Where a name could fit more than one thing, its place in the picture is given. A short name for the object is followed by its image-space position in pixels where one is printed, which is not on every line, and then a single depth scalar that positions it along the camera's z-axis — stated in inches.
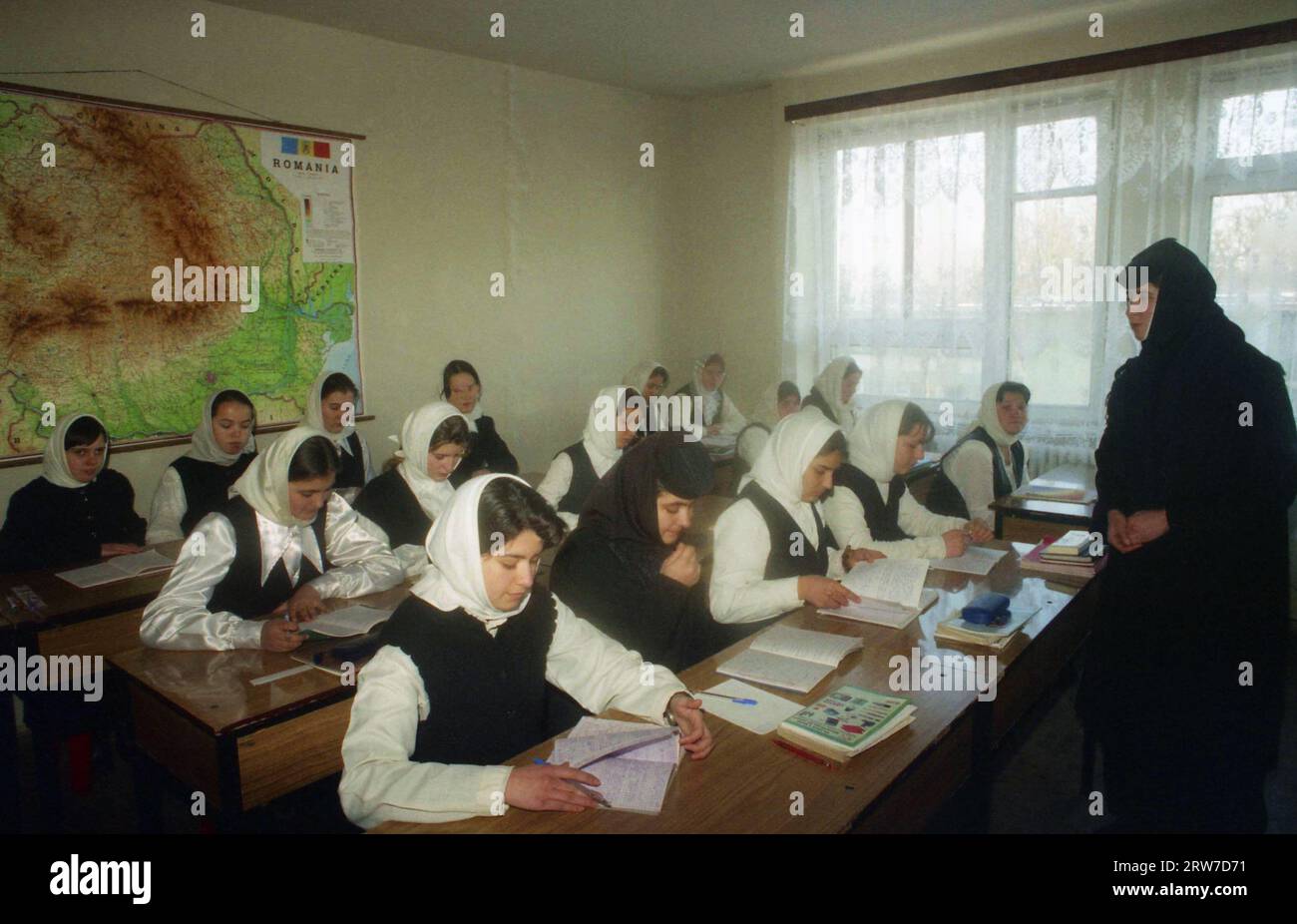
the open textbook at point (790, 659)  75.9
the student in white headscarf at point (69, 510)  128.4
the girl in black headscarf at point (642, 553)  85.3
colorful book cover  63.7
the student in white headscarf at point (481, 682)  53.7
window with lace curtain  175.2
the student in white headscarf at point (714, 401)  248.7
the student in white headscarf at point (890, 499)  119.0
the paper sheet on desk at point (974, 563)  109.2
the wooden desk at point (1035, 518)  136.9
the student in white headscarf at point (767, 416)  212.2
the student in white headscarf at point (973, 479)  158.1
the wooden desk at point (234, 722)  72.1
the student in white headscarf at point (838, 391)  223.0
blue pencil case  87.7
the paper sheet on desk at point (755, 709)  68.3
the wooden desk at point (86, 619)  95.7
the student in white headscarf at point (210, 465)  140.4
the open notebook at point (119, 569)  108.1
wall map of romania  138.0
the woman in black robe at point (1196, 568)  87.7
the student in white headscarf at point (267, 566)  86.1
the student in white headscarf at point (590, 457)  154.3
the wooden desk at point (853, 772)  55.4
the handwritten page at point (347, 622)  88.7
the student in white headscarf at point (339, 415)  169.3
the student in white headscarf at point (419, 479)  133.6
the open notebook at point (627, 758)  57.4
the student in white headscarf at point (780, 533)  94.7
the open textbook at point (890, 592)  91.5
